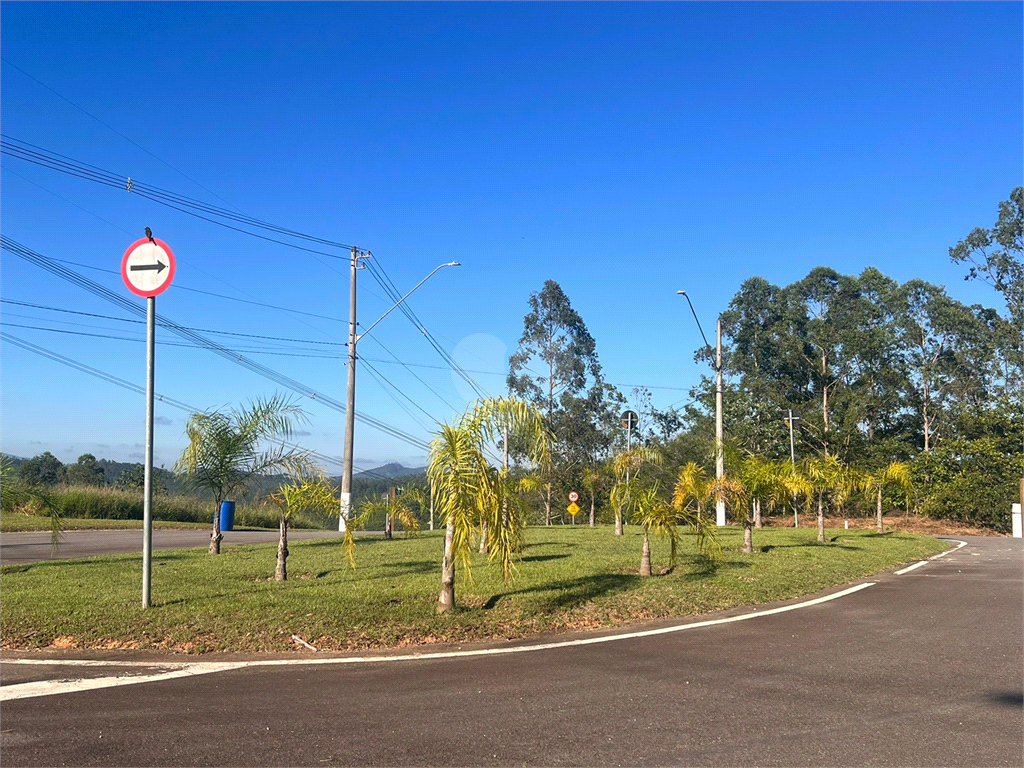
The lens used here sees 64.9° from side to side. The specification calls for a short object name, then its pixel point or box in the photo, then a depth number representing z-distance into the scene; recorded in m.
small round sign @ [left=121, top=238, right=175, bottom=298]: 9.95
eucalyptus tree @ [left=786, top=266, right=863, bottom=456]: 58.44
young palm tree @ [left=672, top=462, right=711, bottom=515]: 15.03
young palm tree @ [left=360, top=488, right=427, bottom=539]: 11.24
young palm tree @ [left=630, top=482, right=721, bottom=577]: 12.78
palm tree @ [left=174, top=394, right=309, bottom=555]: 15.99
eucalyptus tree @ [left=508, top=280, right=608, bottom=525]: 50.75
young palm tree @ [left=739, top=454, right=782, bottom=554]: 19.34
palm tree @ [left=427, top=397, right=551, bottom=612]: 9.10
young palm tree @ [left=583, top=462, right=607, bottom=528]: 25.58
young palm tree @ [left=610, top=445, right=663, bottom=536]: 17.45
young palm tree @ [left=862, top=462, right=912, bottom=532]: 25.13
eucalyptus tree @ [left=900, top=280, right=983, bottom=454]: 57.19
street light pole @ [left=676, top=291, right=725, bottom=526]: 21.05
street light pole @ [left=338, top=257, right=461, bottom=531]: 23.80
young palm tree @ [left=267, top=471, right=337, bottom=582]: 12.05
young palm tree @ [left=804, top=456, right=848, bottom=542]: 21.52
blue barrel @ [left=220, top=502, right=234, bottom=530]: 28.92
